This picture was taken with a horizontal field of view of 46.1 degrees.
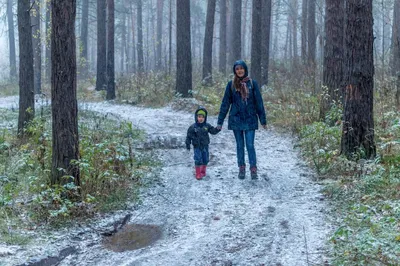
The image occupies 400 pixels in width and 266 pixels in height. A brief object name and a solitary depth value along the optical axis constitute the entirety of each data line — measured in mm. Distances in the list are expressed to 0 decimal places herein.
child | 8648
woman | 8297
